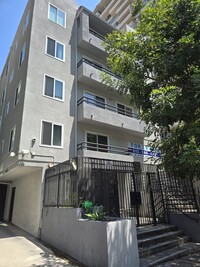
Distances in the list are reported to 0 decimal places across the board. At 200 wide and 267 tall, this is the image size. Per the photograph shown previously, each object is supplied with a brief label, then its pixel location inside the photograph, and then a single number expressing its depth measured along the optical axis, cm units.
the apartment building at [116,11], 4350
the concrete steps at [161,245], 629
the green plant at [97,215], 622
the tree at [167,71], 566
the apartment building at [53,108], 1102
